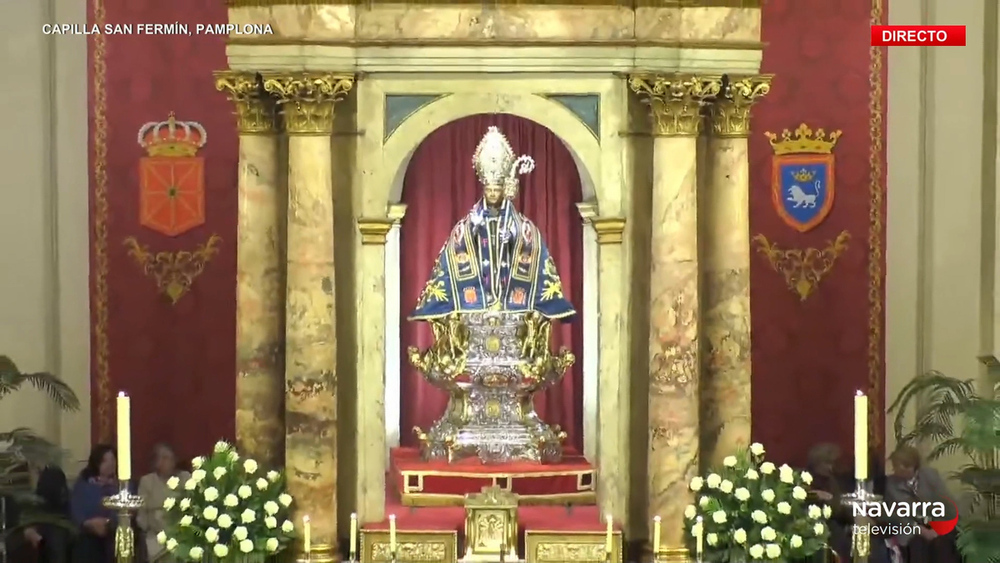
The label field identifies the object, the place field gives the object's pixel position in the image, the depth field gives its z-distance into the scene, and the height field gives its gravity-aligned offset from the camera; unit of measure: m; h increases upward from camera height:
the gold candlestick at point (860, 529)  11.75 -1.58
